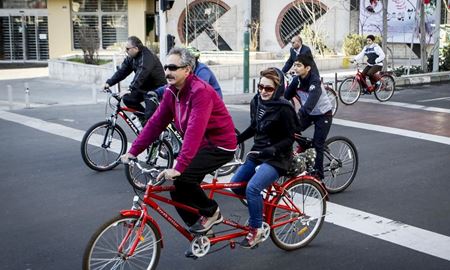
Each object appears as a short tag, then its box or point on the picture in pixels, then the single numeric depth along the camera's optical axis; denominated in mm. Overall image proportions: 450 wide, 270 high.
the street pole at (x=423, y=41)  22797
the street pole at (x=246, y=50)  18258
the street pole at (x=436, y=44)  22938
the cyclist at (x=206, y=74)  8047
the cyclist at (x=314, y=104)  7535
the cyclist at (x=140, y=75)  8812
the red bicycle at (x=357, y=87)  16141
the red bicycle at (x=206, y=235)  4676
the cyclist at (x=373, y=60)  16062
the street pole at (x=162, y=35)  16250
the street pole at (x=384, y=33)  21734
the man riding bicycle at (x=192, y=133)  4816
